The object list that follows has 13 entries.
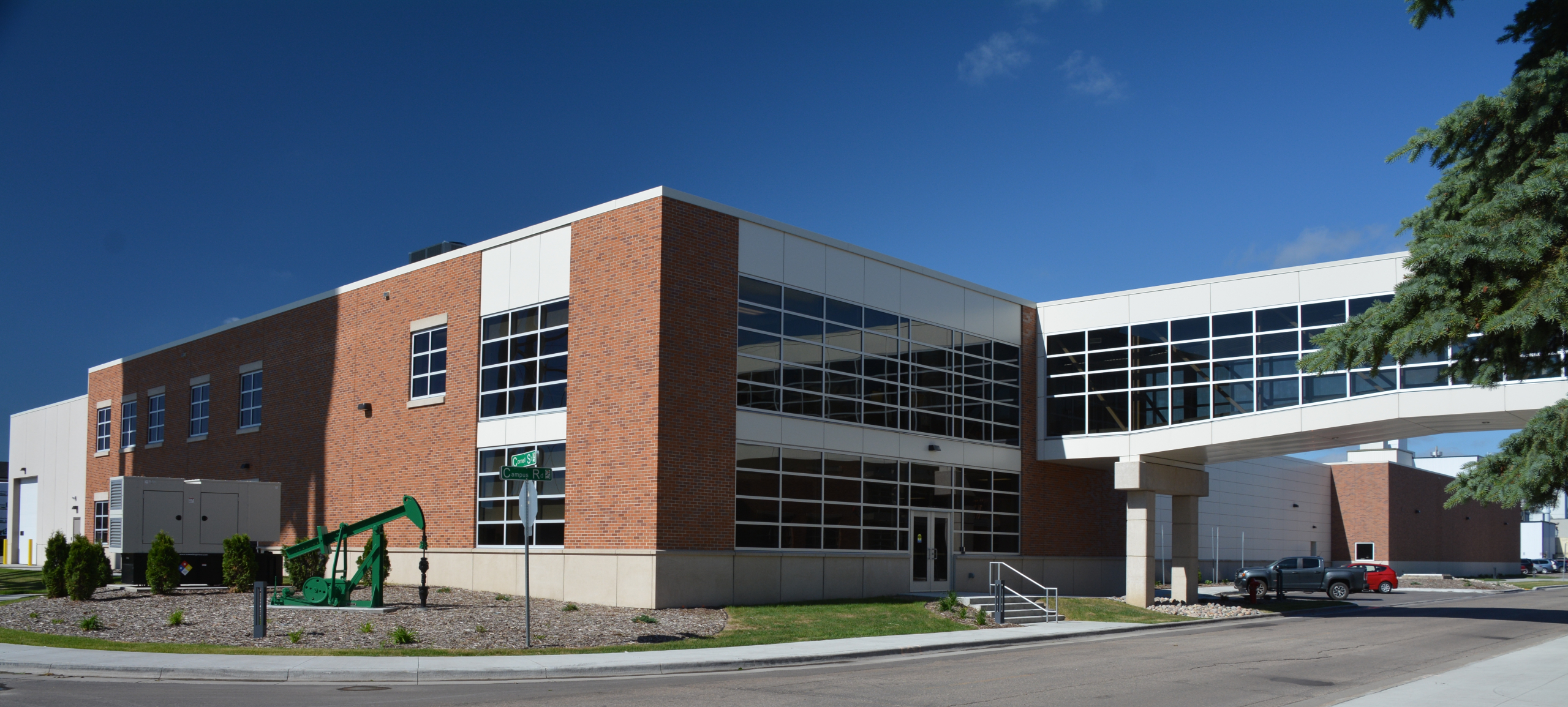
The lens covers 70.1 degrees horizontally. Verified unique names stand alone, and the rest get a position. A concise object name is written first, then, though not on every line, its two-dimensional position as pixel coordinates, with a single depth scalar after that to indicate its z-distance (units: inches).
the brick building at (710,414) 967.6
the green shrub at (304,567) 968.3
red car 1840.6
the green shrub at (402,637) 667.4
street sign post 658.8
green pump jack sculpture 851.4
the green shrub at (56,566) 923.4
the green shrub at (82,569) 890.1
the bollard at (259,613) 668.1
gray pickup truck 1576.0
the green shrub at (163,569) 977.5
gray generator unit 1105.4
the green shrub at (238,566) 1007.2
